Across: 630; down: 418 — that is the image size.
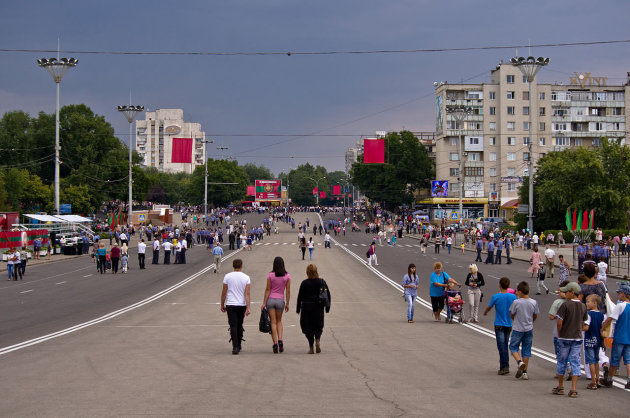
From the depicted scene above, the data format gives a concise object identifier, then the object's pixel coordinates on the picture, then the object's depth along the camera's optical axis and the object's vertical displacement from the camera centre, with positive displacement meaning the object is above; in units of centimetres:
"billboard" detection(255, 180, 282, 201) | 17800 +543
